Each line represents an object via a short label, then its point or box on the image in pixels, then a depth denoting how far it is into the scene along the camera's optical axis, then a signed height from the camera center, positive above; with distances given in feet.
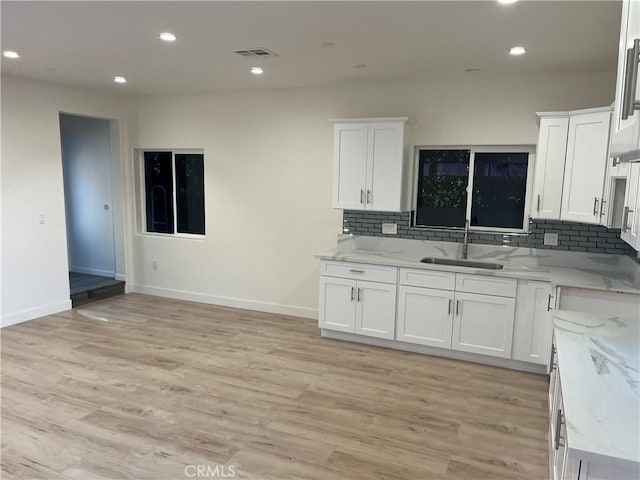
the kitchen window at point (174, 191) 19.38 -0.23
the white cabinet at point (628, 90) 4.27 +1.05
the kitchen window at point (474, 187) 14.46 +0.16
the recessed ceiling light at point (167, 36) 10.36 +3.49
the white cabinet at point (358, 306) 14.19 -3.77
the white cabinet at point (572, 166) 11.54 +0.75
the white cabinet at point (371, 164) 14.40 +0.85
